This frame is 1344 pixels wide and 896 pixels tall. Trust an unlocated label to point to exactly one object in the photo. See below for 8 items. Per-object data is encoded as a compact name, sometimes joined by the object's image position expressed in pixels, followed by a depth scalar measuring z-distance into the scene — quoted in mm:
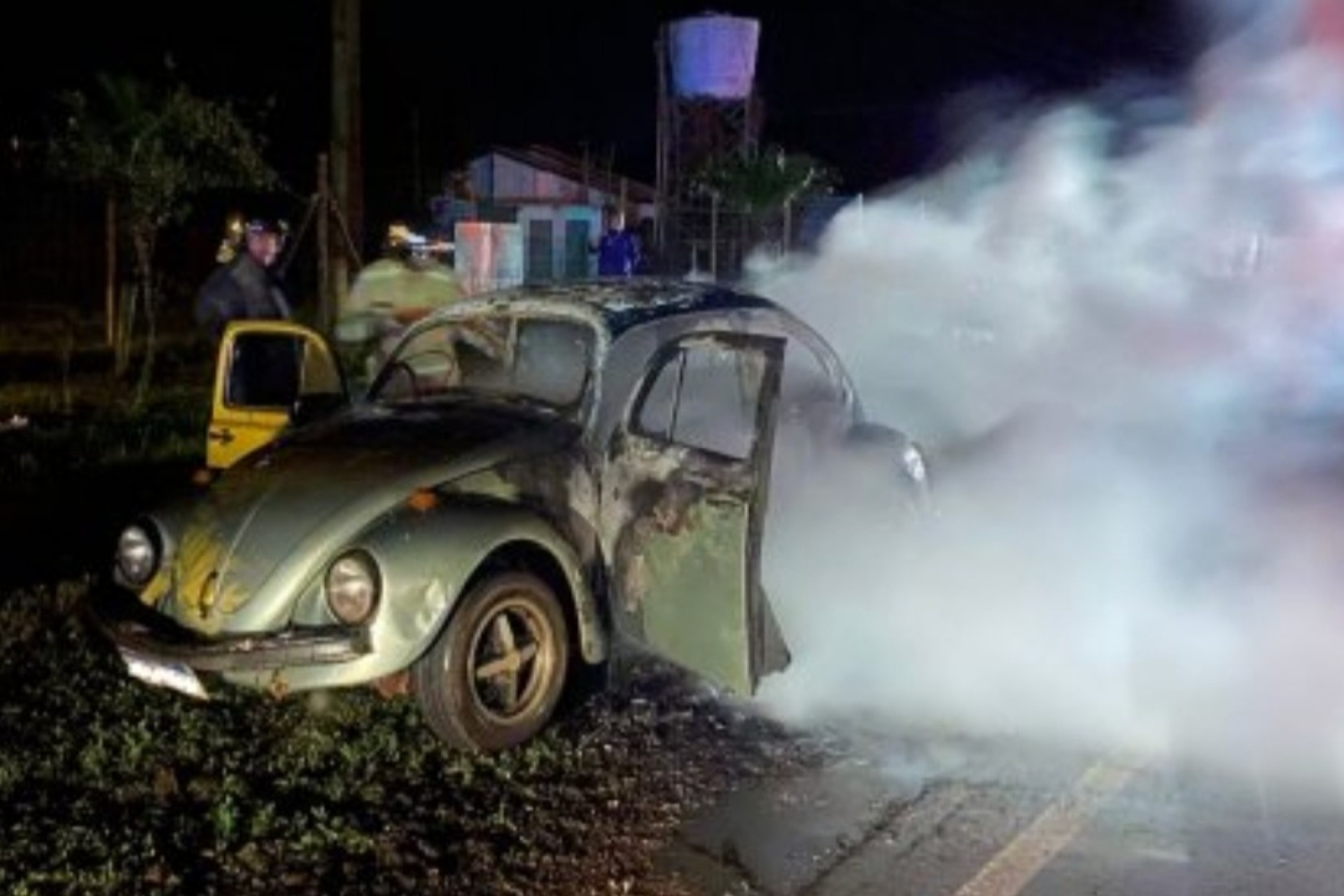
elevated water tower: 28672
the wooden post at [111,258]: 16062
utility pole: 13859
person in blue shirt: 21047
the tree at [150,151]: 13516
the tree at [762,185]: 26641
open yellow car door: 7469
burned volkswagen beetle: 5633
